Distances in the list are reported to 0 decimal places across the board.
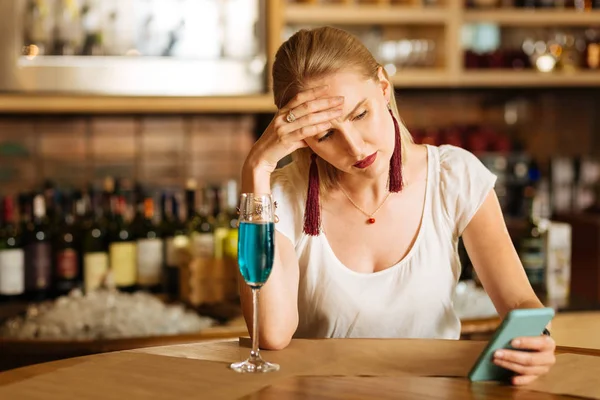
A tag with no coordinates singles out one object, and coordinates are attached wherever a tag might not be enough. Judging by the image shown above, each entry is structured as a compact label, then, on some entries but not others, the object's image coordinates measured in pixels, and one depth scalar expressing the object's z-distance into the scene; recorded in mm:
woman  1588
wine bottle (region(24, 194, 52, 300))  2889
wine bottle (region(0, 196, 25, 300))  2793
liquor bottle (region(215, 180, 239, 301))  2838
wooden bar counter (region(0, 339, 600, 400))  1183
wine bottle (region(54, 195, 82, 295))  2918
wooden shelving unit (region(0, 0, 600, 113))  3303
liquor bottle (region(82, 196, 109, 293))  2869
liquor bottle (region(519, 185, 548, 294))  2688
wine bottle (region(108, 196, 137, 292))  2912
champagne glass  1295
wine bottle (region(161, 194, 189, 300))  2941
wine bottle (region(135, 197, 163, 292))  2920
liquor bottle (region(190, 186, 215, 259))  2812
